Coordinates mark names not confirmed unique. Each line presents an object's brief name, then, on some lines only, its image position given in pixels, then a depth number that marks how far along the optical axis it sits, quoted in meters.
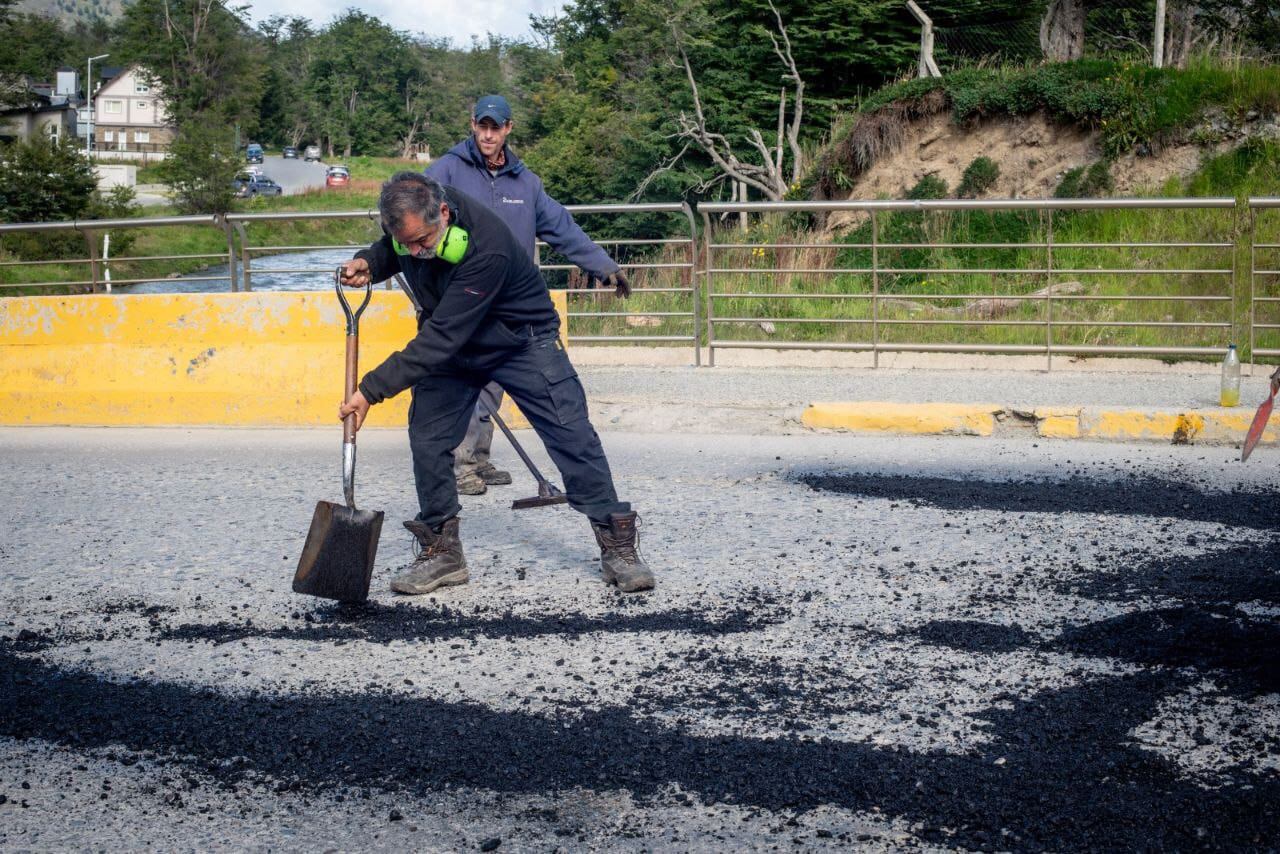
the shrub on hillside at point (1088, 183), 21.72
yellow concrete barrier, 10.46
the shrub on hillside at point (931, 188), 23.70
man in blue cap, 7.55
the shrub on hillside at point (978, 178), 23.23
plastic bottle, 9.64
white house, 120.69
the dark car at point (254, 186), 77.44
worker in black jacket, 5.54
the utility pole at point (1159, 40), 21.23
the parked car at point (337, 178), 90.31
